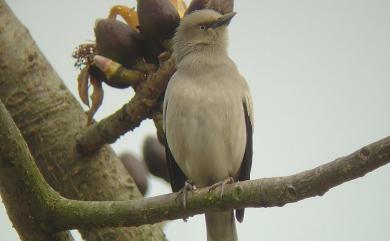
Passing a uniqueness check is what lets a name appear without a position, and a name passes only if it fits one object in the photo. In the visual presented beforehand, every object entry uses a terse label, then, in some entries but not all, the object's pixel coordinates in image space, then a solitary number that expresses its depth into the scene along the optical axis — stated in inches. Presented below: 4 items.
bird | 398.0
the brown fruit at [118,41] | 378.9
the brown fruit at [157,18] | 370.9
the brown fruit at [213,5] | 386.3
